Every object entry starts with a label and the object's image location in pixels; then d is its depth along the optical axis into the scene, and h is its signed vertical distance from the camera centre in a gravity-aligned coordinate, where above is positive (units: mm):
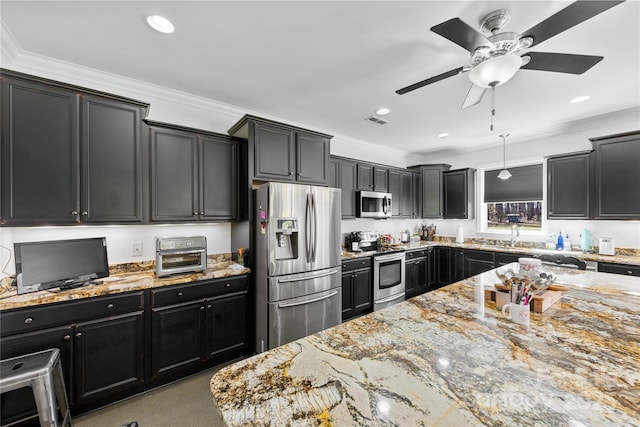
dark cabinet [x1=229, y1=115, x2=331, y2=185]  2812 +730
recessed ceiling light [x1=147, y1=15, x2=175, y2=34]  1785 +1365
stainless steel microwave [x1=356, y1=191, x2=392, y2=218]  4223 +137
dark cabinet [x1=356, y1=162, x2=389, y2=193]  4323 +613
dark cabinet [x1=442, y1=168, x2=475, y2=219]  4992 +370
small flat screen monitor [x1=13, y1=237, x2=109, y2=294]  1889 -389
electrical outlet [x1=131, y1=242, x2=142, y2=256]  2580 -354
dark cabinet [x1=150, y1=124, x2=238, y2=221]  2514 +397
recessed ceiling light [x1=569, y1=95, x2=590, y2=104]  2949 +1309
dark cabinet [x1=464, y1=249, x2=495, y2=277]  4160 -838
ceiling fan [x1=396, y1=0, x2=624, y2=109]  1349 +1032
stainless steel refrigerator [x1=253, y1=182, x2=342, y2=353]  2590 -525
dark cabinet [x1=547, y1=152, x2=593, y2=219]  3574 +363
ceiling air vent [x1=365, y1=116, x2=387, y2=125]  3590 +1321
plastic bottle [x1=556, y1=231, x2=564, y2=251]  3899 -505
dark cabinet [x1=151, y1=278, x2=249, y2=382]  2193 -1048
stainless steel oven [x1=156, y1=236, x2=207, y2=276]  2332 -396
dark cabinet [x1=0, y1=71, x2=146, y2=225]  1861 +478
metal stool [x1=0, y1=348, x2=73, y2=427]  1464 -950
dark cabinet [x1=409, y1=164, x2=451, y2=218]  5223 +464
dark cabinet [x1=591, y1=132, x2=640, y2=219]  3154 +436
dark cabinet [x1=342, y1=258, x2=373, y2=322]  3528 -1078
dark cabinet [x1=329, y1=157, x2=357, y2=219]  3965 +496
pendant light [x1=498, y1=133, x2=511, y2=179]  4601 +1101
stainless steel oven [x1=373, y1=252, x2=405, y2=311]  3877 -1057
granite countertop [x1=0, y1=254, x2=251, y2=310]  1761 -579
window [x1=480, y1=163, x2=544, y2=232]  4438 +208
